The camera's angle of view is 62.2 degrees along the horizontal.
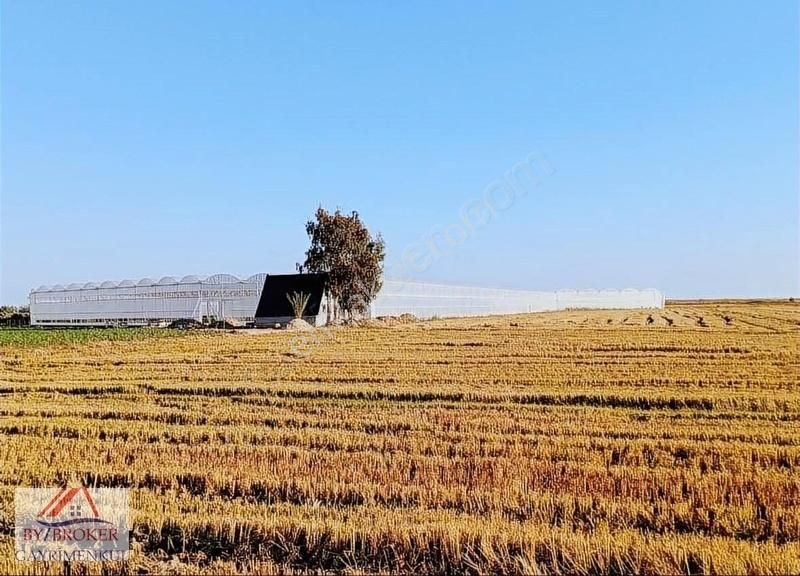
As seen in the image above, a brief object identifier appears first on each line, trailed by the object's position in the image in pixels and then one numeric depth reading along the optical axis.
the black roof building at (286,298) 48.53
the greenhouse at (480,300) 56.41
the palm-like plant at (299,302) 47.50
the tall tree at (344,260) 48.22
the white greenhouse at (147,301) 52.72
